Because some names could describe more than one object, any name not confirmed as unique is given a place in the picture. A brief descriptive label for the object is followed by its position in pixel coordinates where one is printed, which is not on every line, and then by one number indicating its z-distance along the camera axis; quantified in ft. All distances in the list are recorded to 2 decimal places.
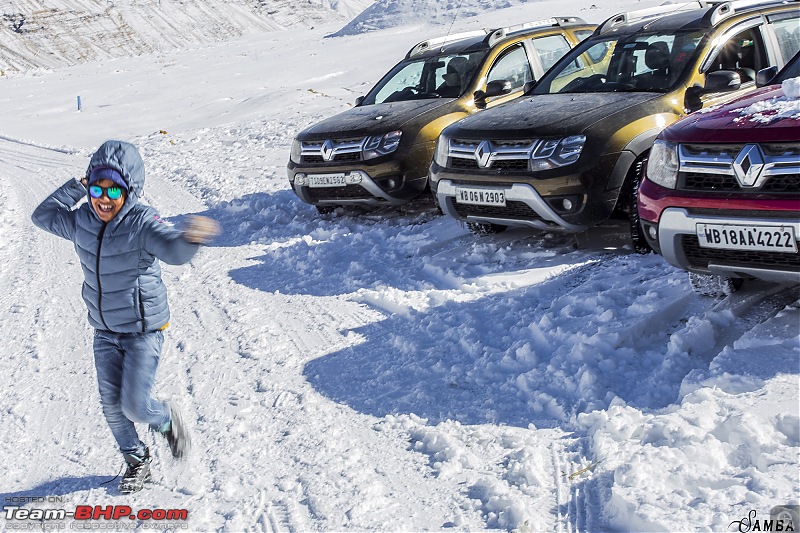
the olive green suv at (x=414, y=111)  25.89
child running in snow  11.77
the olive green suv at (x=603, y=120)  19.57
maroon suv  13.42
